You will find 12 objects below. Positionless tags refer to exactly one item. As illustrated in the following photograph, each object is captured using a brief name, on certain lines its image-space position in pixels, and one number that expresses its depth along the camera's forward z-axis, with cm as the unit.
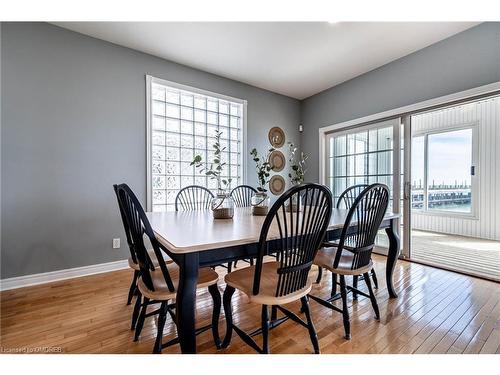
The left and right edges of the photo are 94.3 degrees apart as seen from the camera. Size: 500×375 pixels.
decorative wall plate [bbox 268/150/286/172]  430
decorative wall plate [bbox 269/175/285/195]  432
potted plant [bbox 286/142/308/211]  458
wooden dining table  106
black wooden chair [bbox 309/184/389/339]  156
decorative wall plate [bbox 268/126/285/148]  429
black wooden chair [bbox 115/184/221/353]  117
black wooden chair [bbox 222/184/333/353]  117
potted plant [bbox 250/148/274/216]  202
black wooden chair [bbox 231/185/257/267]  301
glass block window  319
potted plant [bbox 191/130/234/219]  180
